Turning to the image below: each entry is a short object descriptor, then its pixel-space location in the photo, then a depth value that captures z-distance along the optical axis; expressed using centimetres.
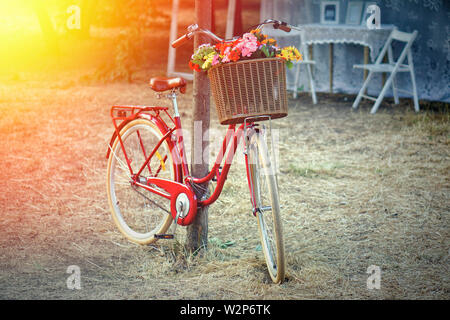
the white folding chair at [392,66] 846
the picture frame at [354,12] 986
